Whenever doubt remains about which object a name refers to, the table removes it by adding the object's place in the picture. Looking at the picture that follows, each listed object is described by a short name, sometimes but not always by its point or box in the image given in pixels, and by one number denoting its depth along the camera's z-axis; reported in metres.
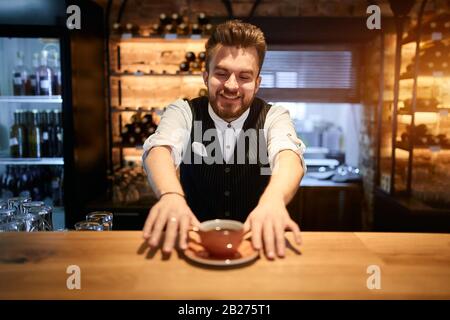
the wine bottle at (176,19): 3.54
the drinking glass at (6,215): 1.52
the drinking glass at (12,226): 1.43
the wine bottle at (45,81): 3.41
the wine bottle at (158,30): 3.57
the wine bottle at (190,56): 3.56
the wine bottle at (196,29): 3.54
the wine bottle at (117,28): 3.57
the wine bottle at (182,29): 3.52
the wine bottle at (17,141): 3.46
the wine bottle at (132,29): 3.57
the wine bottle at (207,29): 3.56
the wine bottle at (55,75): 3.45
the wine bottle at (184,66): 3.60
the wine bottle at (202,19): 3.57
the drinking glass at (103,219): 1.56
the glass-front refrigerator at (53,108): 3.07
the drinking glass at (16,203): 1.78
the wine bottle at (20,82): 3.47
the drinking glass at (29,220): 1.49
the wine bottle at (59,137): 3.54
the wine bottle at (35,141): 3.48
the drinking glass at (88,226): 1.45
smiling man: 1.13
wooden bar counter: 0.89
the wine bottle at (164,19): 3.54
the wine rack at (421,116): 3.43
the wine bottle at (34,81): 3.44
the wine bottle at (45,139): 3.50
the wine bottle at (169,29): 3.53
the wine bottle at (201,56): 3.55
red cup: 0.99
